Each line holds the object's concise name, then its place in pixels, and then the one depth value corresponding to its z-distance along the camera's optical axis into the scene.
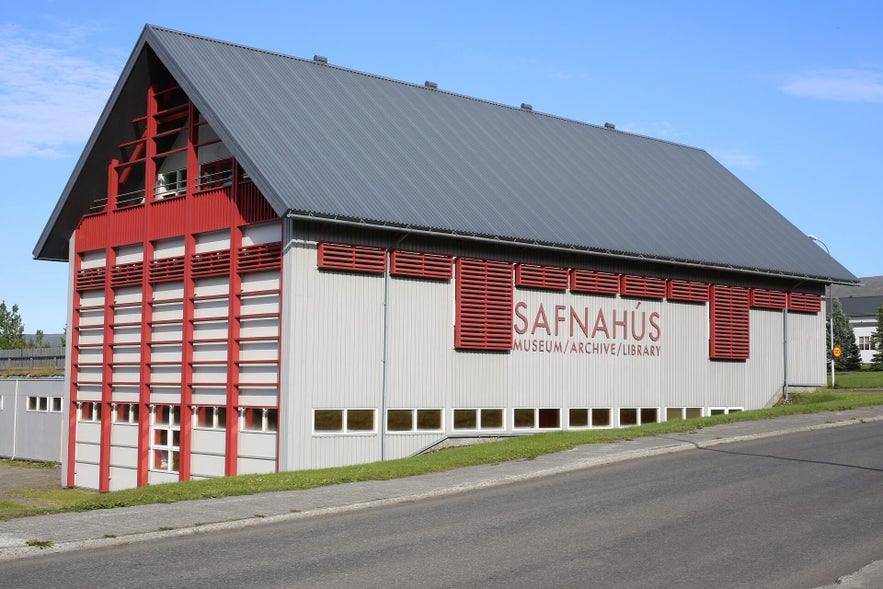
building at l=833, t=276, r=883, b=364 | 109.75
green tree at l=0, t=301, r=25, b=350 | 92.25
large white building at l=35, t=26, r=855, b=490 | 27.70
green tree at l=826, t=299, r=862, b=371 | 91.25
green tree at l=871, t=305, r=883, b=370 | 91.00
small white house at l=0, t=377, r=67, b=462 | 42.56
